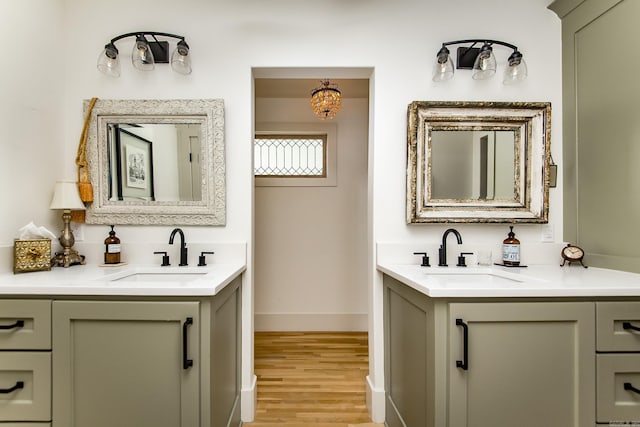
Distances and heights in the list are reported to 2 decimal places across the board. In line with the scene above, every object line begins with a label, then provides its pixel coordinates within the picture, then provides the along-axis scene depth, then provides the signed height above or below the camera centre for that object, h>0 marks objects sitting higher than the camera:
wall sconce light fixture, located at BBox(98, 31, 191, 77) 1.67 +0.88
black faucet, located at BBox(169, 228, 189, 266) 1.74 -0.20
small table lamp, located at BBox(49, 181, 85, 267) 1.69 +0.03
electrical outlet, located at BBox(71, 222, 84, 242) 1.84 -0.10
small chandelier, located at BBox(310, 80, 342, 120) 2.49 +0.92
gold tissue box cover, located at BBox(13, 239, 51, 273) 1.47 -0.20
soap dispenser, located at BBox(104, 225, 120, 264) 1.75 -0.20
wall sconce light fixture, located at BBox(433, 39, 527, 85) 1.69 +0.83
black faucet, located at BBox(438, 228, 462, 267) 1.75 -0.21
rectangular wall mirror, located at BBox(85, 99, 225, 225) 1.84 +0.32
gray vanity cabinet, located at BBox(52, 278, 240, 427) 1.18 -0.57
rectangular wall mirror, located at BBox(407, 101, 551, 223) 1.83 +0.32
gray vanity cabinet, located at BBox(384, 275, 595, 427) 1.14 -0.55
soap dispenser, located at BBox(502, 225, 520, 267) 1.73 -0.21
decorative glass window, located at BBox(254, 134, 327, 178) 3.15 +0.60
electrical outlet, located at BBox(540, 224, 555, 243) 1.86 -0.12
